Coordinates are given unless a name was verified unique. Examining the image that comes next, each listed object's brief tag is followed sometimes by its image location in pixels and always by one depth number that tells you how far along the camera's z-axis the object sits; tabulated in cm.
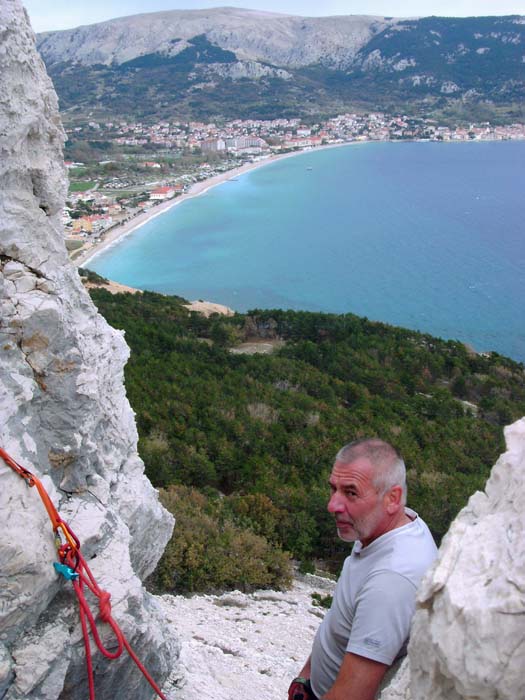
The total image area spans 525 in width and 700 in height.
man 183
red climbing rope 278
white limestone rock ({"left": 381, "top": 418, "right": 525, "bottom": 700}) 149
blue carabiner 281
